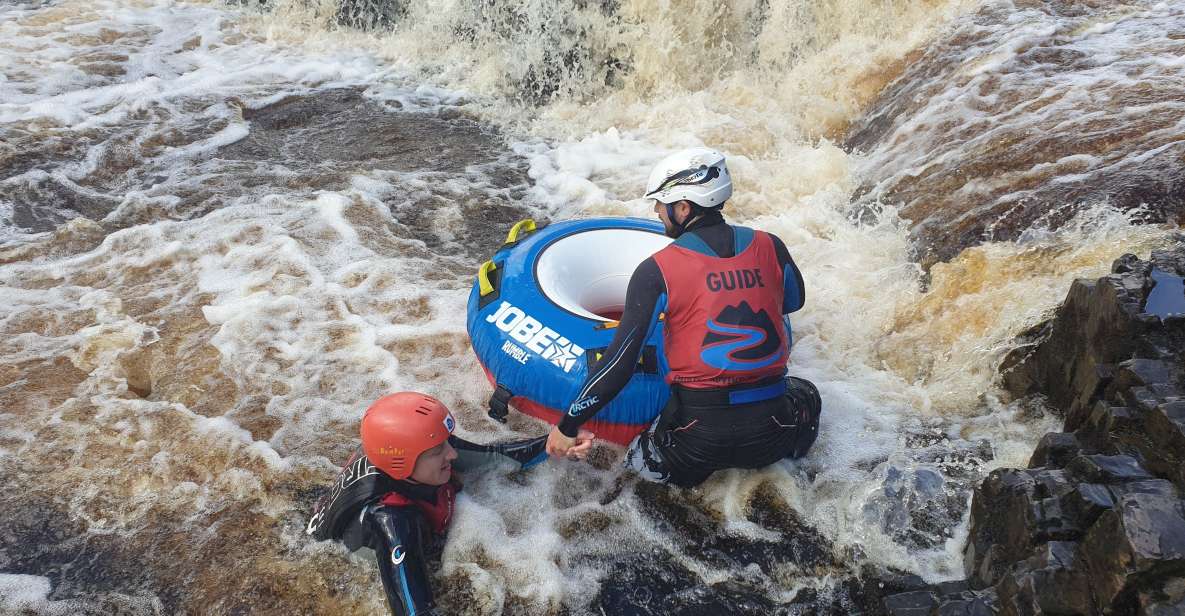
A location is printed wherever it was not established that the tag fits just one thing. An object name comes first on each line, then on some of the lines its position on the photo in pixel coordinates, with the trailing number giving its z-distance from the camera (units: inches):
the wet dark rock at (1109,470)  100.6
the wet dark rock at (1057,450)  116.0
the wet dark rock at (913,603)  105.8
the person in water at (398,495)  117.3
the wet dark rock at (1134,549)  83.9
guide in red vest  124.6
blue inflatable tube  146.9
